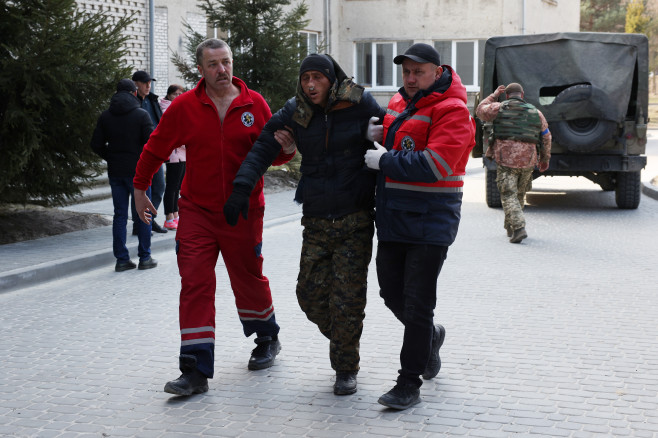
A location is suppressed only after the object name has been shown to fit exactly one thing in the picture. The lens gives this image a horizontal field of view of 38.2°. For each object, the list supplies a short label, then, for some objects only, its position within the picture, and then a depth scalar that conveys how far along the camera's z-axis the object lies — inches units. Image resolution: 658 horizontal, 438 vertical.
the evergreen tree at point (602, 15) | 2374.6
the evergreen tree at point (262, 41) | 677.3
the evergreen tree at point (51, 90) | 402.9
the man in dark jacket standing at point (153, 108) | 436.1
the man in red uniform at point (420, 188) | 179.6
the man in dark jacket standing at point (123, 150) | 362.6
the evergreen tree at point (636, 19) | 2000.5
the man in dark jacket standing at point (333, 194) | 191.8
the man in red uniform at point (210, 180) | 201.9
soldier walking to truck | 432.8
